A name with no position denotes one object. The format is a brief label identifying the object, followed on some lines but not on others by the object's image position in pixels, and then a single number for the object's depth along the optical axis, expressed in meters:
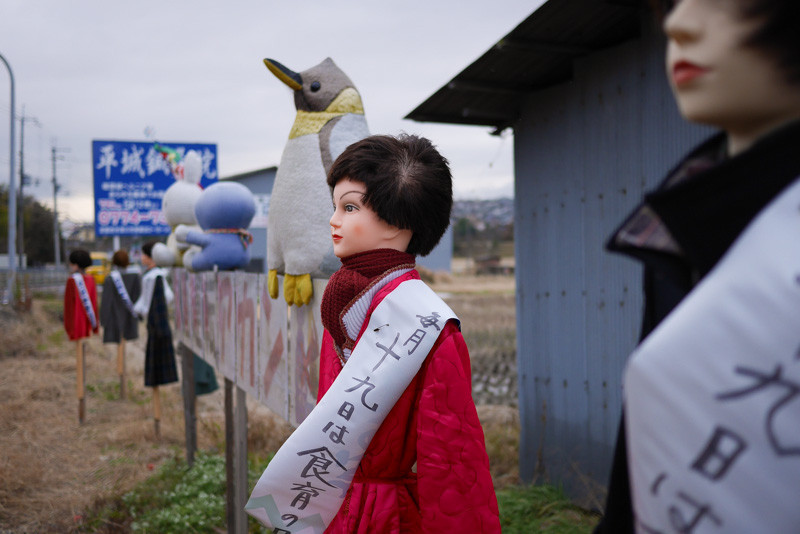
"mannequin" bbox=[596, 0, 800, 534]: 0.69
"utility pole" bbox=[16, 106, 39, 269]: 26.47
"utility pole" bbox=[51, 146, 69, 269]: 31.70
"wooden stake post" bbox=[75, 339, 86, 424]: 7.48
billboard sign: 14.19
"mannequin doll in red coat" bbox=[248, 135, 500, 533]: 1.50
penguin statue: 2.42
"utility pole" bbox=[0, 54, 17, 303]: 13.80
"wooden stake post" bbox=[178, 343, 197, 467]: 5.62
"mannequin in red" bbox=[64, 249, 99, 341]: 7.64
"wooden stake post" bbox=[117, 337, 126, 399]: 8.55
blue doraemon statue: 4.22
